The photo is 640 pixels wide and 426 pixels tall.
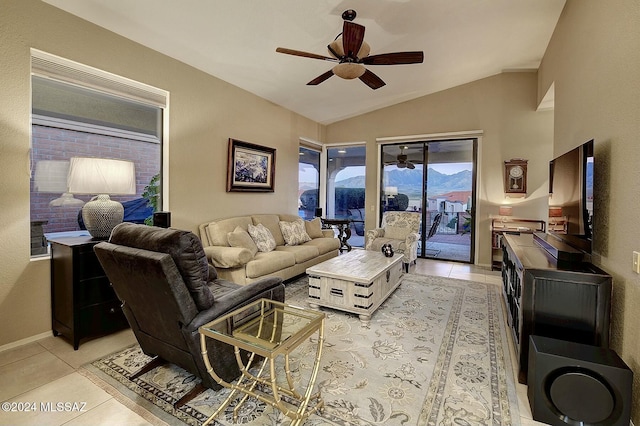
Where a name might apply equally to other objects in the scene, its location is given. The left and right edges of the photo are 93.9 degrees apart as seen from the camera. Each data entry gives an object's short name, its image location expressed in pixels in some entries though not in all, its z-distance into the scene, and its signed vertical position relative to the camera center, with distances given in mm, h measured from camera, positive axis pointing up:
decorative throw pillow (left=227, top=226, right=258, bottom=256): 3750 -445
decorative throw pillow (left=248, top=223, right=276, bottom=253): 4129 -460
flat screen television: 2230 +151
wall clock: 5254 +614
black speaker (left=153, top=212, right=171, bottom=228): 3137 -168
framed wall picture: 4473 +609
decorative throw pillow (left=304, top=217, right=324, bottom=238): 5297 -405
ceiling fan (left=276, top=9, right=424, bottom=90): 2786 +1480
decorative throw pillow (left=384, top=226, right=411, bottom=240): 5336 -435
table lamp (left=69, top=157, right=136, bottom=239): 2396 +133
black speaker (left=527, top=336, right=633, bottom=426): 1569 -944
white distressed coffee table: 3029 -834
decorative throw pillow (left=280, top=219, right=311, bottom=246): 4770 -440
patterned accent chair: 4992 -468
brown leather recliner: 1645 -528
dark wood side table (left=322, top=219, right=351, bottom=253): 6283 -451
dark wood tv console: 1903 -609
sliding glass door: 5867 +406
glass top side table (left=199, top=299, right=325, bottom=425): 1486 -707
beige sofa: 3461 -624
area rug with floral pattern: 1731 -1193
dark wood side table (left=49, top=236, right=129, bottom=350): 2420 -780
